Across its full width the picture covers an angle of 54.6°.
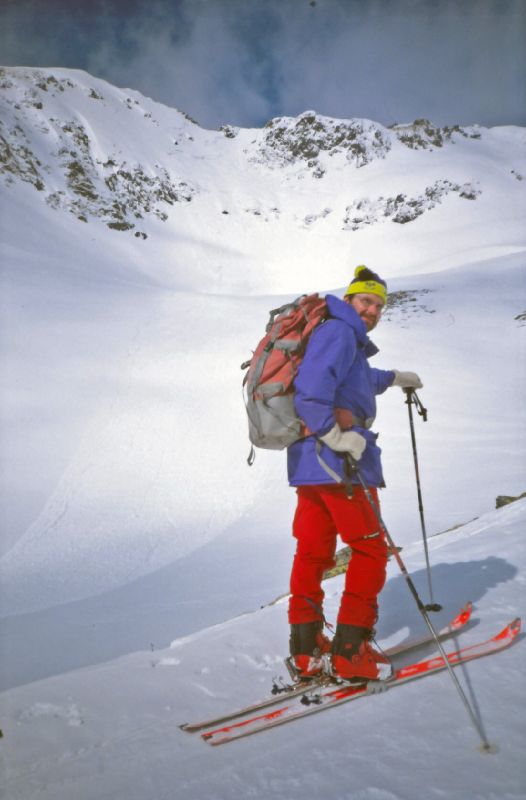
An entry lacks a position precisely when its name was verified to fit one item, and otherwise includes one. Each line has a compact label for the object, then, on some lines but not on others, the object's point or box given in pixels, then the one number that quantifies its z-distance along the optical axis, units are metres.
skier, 2.64
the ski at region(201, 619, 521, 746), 2.43
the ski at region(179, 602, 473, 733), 2.58
